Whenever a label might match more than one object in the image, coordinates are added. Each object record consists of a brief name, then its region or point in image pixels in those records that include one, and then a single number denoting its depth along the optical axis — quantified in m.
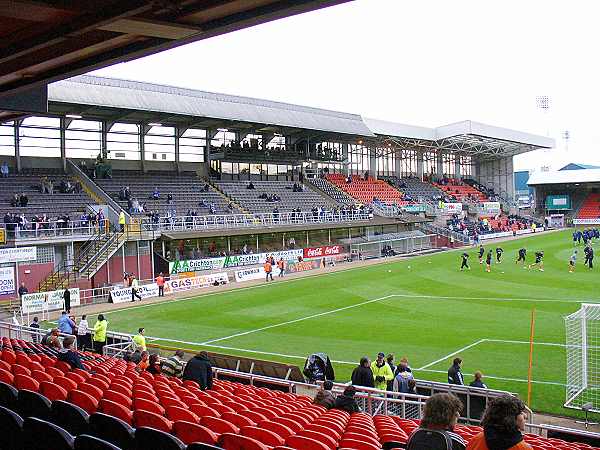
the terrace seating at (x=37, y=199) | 35.53
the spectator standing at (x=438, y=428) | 4.23
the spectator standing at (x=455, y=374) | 13.46
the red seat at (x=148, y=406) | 6.88
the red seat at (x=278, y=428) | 6.35
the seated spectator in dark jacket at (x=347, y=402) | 9.84
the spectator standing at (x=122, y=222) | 35.29
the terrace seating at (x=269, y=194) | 50.62
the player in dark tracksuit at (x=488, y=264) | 40.65
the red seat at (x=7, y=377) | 8.54
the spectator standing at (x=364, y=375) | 13.23
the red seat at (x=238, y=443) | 5.07
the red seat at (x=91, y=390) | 7.82
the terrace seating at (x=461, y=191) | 80.12
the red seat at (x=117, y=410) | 6.37
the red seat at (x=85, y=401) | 7.01
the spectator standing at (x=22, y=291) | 29.50
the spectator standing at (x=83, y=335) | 18.75
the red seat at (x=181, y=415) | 6.52
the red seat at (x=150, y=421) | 5.89
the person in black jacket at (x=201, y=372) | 11.12
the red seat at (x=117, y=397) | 7.40
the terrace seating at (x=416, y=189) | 72.88
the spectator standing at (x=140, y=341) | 16.36
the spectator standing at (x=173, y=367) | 12.86
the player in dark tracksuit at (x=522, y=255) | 43.09
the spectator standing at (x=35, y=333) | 18.33
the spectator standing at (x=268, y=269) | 39.84
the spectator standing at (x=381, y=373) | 14.11
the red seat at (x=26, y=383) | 8.06
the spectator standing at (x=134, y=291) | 33.19
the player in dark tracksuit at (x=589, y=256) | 39.81
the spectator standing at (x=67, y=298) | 27.28
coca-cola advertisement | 49.09
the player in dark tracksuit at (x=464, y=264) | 41.59
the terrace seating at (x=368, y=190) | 64.50
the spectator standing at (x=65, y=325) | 19.08
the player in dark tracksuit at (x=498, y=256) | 44.18
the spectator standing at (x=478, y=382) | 12.46
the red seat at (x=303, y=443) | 5.52
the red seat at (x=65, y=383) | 8.36
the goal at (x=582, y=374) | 14.61
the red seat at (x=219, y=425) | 6.07
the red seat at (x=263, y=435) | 5.69
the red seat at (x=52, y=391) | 7.62
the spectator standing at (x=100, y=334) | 17.55
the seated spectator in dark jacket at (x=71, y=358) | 11.62
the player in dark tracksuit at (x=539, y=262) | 41.16
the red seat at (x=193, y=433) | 5.45
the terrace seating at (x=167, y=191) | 42.56
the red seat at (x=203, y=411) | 7.02
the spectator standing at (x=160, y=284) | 34.44
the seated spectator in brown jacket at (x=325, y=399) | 10.02
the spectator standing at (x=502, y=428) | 3.95
